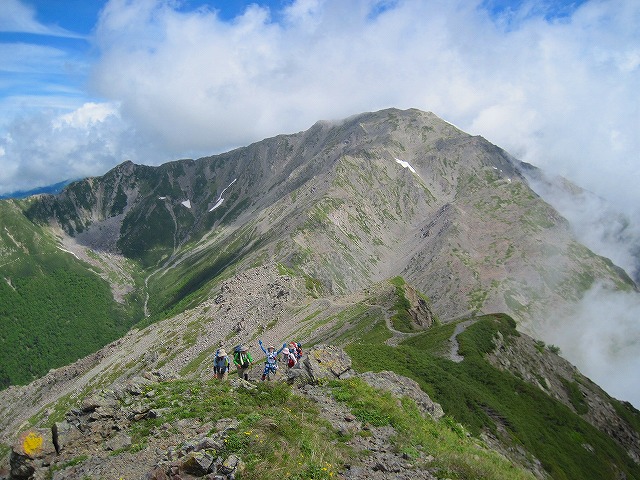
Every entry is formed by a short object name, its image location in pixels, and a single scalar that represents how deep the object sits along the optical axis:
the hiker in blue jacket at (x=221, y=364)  36.72
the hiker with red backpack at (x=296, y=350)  40.98
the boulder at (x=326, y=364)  38.22
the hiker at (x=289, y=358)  38.81
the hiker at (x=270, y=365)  35.16
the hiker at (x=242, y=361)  36.78
